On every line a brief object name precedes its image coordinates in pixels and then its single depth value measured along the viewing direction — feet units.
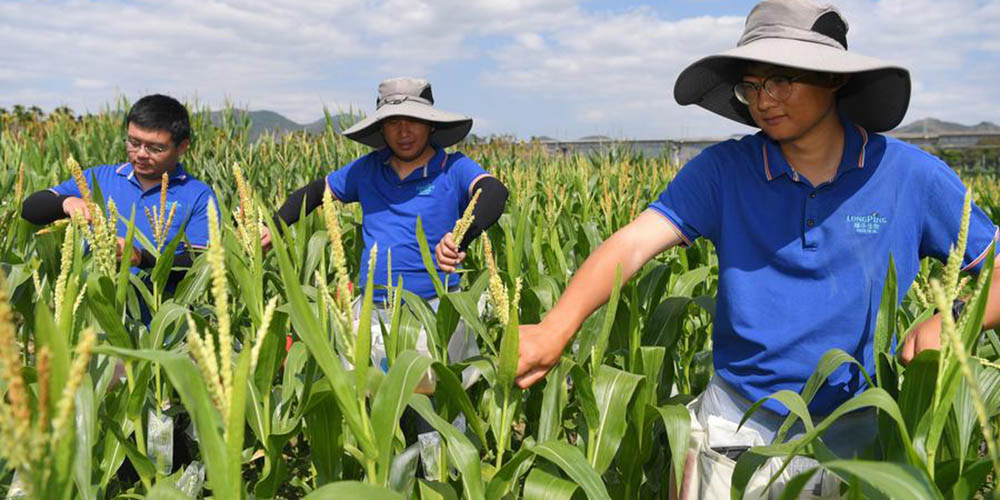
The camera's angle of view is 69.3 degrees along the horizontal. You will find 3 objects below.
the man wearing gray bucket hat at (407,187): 9.10
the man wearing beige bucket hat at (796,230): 5.22
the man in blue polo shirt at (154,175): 9.20
